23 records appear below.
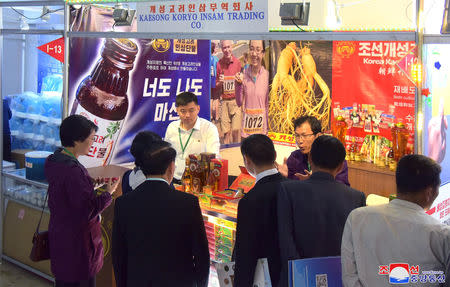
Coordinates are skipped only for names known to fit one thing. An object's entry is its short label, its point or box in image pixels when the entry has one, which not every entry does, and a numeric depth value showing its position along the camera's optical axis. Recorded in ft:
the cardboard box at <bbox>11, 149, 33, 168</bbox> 20.16
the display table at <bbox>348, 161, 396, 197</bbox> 20.12
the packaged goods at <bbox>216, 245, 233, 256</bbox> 12.60
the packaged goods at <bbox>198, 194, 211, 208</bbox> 12.77
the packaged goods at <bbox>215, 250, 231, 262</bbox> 12.71
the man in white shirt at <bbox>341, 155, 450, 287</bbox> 7.04
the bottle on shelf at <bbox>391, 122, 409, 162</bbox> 19.84
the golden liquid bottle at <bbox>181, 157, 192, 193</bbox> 13.41
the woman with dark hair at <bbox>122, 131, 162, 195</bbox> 11.18
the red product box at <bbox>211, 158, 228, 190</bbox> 12.96
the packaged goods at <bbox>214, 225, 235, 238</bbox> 12.40
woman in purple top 11.64
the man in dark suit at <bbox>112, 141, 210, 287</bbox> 8.54
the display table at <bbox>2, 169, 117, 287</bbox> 17.49
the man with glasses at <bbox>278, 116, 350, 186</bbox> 13.19
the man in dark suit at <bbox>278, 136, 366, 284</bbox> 8.56
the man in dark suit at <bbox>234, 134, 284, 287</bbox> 8.85
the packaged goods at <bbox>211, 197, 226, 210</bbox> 12.53
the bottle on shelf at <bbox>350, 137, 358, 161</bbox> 21.55
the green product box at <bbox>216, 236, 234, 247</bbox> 12.51
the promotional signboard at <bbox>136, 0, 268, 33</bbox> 12.04
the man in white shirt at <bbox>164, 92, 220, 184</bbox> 15.97
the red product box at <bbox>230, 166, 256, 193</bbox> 12.60
